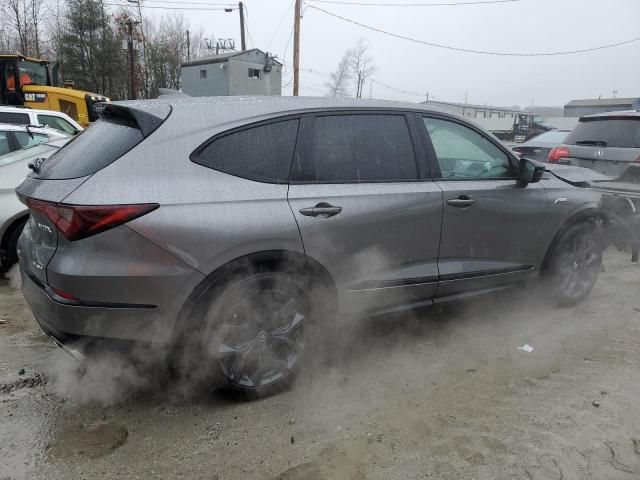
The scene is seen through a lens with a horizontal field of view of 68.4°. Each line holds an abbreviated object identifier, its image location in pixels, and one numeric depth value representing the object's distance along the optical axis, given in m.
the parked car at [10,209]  4.46
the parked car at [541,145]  8.11
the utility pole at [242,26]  34.34
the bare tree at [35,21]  34.31
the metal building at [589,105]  56.20
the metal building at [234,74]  30.72
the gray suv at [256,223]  2.27
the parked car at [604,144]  5.70
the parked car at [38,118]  9.37
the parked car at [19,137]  5.49
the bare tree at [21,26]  33.44
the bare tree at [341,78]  49.62
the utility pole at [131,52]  27.75
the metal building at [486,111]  65.68
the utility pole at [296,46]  21.52
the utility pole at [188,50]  45.57
